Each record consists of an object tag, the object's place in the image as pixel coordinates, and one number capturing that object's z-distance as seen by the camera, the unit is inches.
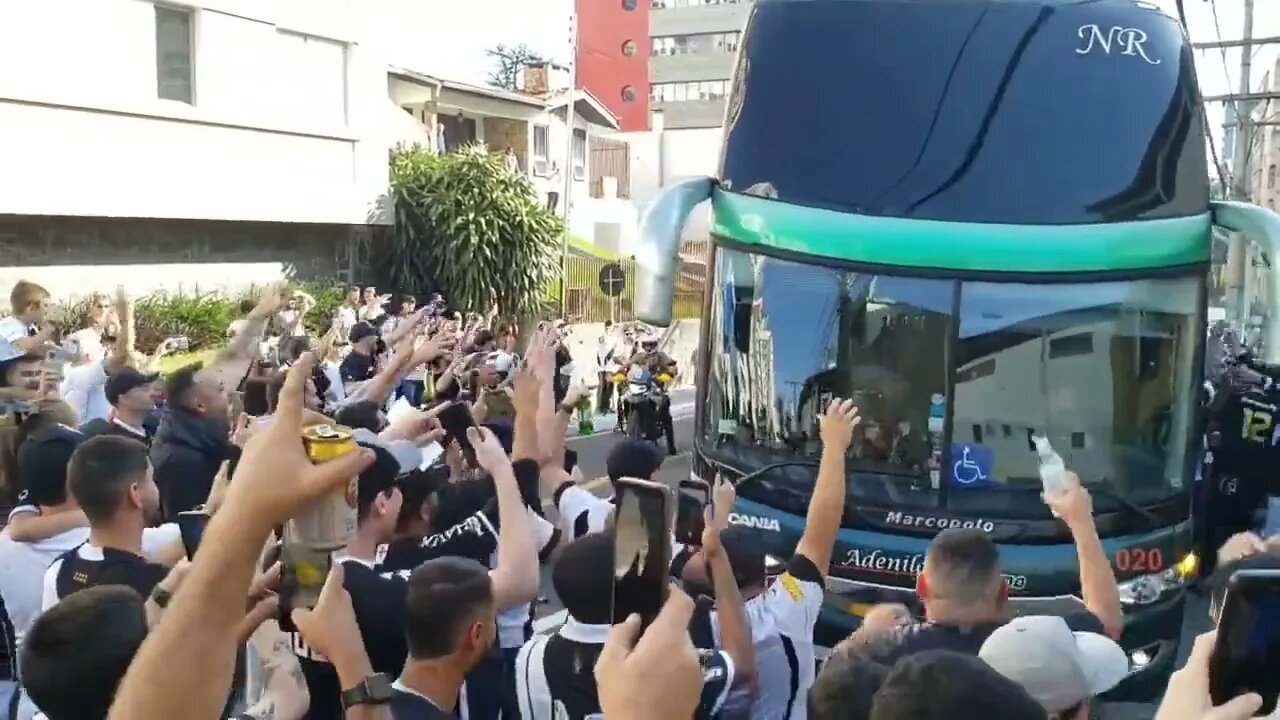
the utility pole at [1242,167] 733.9
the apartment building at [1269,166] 2175.2
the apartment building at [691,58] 2866.6
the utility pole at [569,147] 1045.8
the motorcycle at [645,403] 675.4
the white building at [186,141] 683.4
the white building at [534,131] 1127.6
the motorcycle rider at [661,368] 682.2
